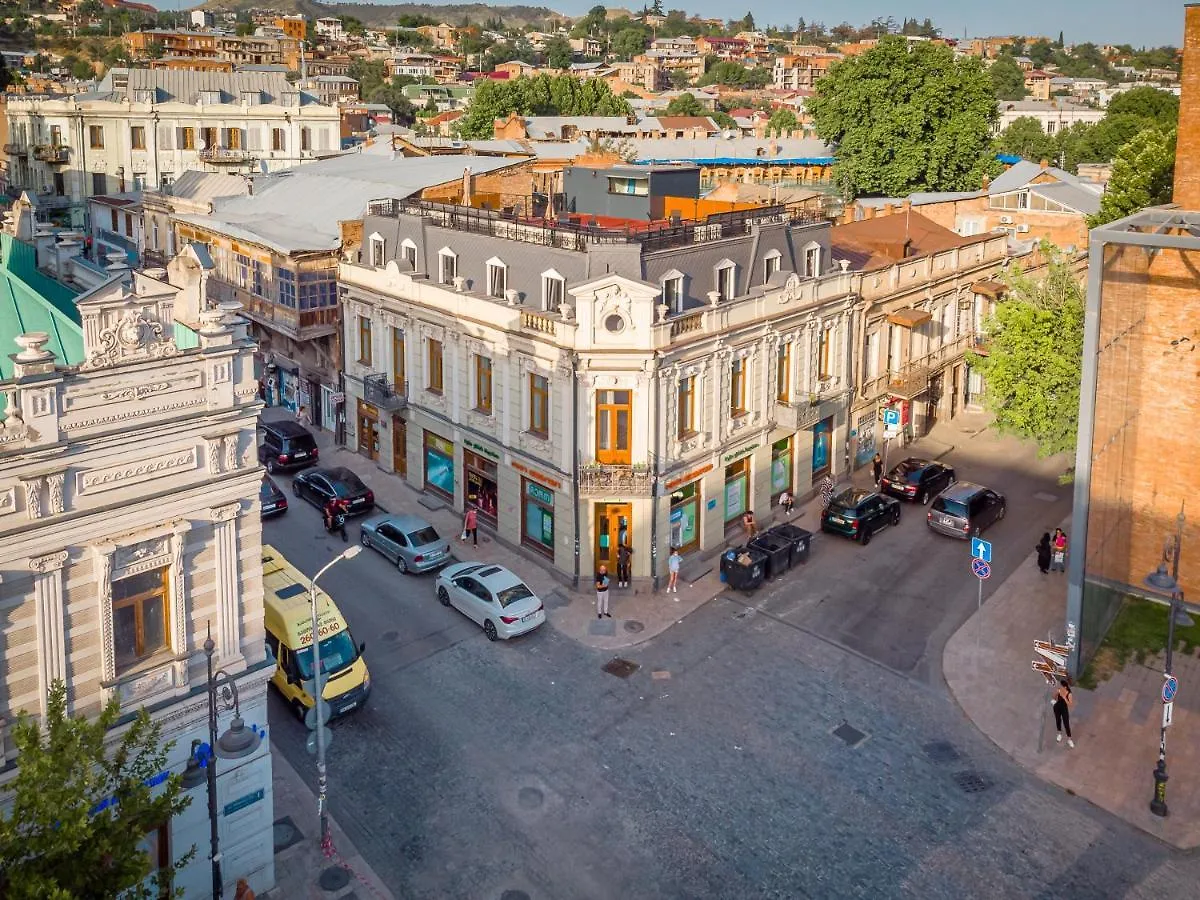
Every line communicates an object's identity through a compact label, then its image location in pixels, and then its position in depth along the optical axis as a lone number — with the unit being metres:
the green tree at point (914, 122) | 72.94
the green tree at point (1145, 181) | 38.34
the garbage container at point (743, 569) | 31.25
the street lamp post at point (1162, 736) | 21.38
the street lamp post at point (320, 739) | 20.33
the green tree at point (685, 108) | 168.50
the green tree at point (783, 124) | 140.98
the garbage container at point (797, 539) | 33.06
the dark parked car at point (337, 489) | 36.06
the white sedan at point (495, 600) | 28.17
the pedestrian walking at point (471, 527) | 34.12
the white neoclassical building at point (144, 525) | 15.54
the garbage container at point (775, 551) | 32.19
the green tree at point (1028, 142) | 112.88
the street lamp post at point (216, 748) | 16.39
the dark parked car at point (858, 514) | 34.84
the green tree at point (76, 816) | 12.80
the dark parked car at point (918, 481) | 38.31
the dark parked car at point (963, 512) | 35.09
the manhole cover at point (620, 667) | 27.09
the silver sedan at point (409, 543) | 32.03
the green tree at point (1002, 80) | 198.00
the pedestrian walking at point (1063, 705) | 23.59
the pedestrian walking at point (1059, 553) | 32.56
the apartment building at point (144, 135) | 68.06
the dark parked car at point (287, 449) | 40.22
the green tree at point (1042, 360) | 31.50
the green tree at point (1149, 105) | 99.12
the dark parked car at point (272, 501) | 35.78
